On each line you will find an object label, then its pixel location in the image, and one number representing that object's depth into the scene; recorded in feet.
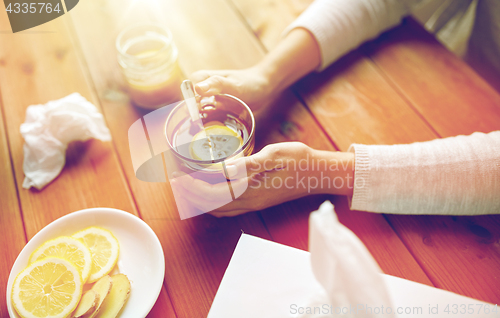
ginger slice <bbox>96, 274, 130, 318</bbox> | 1.34
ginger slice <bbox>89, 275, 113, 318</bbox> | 1.32
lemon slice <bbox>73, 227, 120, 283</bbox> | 1.43
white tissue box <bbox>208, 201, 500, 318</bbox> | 1.30
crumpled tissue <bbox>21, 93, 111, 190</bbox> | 1.81
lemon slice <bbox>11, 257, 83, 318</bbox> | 1.28
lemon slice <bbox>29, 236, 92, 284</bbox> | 1.41
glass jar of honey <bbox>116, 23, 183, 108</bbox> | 1.85
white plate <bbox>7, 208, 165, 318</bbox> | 1.39
